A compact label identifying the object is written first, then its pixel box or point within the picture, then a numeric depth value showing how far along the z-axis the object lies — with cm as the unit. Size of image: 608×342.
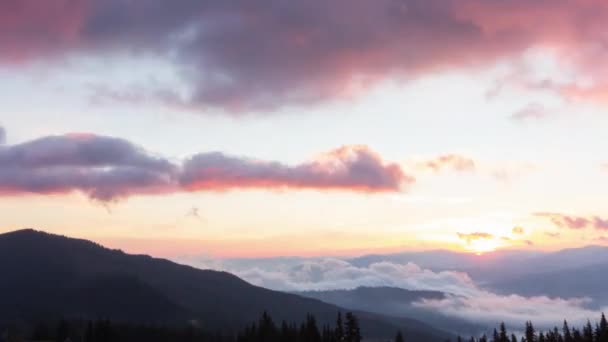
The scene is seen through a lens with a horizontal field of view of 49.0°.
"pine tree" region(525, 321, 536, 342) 19686
